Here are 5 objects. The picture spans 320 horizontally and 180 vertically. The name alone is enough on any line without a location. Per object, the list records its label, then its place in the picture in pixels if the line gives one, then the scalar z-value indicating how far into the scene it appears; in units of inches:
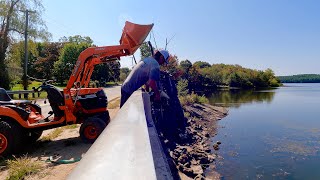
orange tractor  174.1
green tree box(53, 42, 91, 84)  1213.7
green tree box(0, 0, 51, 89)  639.3
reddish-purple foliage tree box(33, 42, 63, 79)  1327.8
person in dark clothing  146.8
